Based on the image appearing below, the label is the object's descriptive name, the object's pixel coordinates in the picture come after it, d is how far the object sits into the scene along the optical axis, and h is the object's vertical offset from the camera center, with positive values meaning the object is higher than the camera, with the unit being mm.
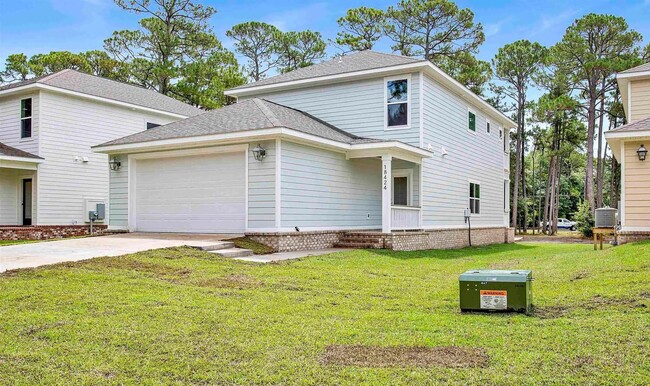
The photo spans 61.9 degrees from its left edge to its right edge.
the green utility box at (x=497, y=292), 5738 -949
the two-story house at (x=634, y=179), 13500 +623
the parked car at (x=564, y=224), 53294 -2012
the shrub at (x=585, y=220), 28594 -869
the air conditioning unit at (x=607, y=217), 13445 -332
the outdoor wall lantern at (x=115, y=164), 15367 +1120
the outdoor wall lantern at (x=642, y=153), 13531 +1270
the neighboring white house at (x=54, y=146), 19047 +2084
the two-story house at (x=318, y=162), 12906 +1119
